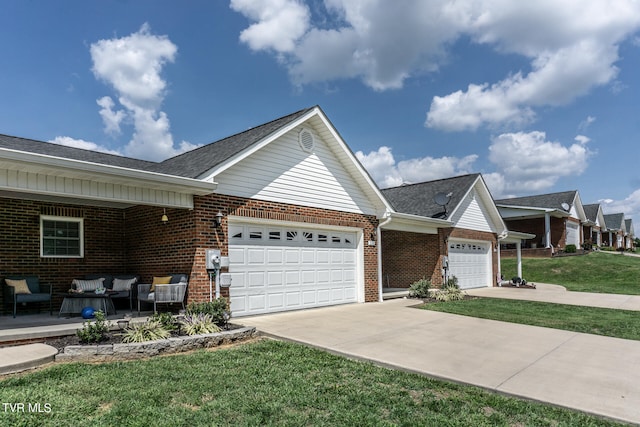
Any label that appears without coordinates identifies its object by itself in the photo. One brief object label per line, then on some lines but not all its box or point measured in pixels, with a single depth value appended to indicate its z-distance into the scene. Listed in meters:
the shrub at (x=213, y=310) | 8.35
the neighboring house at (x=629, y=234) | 57.81
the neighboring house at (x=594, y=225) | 42.96
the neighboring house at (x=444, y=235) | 17.86
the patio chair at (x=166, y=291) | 8.77
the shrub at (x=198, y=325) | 7.57
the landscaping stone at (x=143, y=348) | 6.21
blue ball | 8.32
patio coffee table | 8.65
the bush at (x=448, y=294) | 14.88
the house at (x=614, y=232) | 52.28
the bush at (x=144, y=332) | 6.79
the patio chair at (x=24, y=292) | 8.43
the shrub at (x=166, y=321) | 7.50
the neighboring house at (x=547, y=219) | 33.00
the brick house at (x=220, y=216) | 8.85
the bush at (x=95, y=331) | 6.50
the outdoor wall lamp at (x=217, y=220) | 9.62
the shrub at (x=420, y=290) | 15.31
